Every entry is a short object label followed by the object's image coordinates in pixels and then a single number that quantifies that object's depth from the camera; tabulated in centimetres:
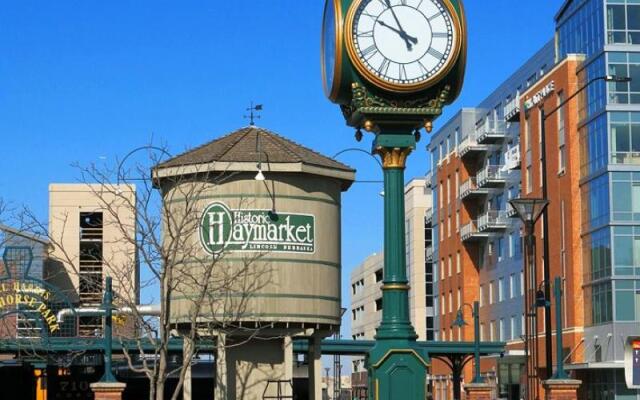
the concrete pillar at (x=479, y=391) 4222
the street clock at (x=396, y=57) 1786
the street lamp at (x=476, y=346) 4385
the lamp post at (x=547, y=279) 2723
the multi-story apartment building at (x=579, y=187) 6650
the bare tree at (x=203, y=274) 3256
